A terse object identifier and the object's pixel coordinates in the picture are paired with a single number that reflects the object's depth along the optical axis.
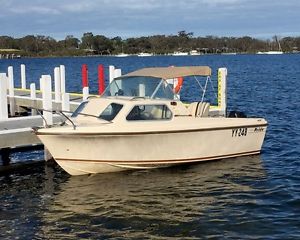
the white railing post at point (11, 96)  23.97
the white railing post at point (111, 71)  22.33
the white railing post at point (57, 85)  21.53
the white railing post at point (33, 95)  22.57
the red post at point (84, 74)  22.37
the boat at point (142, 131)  14.27
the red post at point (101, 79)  21.86
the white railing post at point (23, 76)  29.56
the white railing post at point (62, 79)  23.91
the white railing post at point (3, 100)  17.67
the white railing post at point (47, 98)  16.36
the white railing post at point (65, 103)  17.99
